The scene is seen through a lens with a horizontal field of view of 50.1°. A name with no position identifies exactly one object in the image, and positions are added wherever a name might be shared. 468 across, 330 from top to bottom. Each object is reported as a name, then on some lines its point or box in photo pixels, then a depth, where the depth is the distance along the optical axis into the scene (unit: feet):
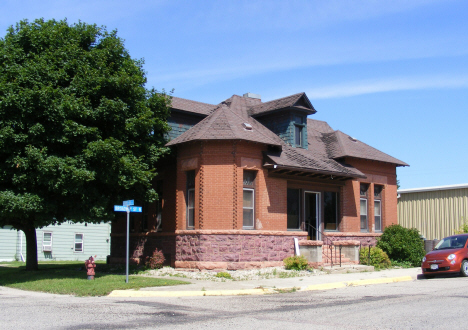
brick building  65.21
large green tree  56.13
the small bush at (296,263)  65.36
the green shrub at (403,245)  77.15
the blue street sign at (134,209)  54.29
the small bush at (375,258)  74.00
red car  58.59
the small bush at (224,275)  60.18
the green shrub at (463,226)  90.52
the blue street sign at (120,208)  53.31
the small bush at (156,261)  69.00
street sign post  53.36
